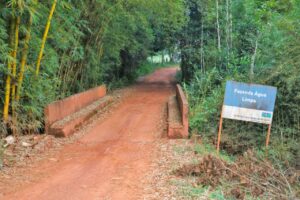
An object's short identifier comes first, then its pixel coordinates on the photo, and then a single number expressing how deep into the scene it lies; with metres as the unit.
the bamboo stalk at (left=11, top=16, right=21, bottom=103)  5.56
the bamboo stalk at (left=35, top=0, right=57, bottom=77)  6.05
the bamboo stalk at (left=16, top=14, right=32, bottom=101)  5.80
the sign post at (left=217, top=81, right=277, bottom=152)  5.99
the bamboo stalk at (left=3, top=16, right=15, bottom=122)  5.62
